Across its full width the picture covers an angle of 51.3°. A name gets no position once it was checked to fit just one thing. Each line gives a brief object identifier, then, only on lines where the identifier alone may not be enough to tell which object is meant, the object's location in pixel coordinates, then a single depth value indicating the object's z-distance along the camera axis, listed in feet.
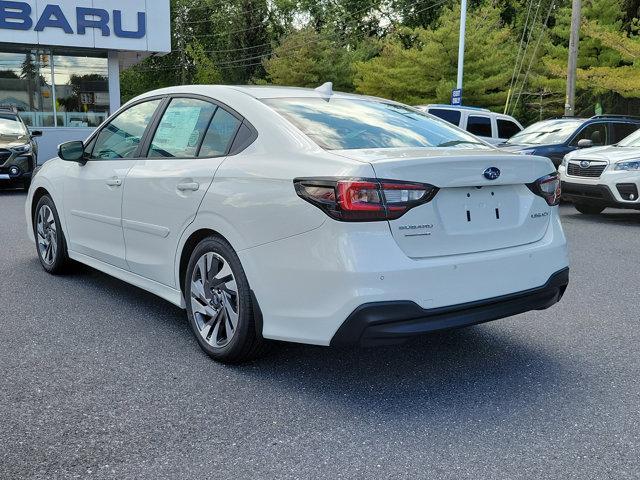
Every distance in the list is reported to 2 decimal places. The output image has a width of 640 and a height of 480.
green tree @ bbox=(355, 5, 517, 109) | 92.94
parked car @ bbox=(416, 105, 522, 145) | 49.32
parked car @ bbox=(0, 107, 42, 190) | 42.96
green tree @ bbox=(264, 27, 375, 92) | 130.31
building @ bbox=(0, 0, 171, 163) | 71.05
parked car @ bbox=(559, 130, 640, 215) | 31.86
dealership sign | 69.82
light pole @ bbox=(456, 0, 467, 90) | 80.02
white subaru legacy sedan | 10.04
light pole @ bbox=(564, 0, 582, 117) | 65.67
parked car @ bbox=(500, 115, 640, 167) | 40.24
